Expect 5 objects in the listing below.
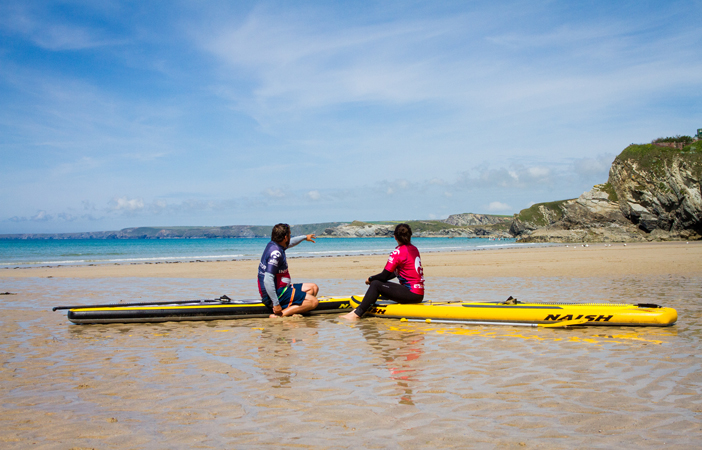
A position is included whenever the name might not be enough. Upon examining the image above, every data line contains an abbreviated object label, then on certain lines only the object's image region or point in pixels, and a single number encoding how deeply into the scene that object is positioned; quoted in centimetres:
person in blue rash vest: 888
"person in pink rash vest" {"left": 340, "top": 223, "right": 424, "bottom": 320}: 900
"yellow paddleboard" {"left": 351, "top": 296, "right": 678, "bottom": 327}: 753
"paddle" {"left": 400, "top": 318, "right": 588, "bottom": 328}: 773
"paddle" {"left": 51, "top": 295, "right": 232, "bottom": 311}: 886
